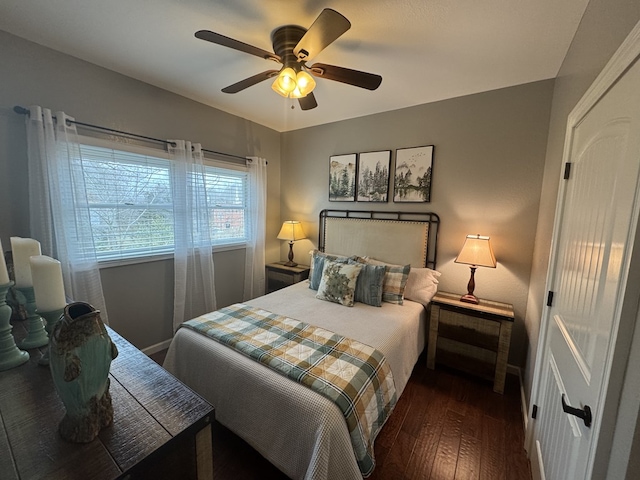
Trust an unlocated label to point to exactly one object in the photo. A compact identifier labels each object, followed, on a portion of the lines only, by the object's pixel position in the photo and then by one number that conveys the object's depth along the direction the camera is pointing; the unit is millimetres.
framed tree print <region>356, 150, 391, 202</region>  2873
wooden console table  578
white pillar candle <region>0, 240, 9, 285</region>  904
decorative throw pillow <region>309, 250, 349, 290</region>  2656
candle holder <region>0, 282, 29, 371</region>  893
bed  1155
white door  750
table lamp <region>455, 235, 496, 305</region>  2137
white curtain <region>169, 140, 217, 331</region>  2570
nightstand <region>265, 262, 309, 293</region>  3273
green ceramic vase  622
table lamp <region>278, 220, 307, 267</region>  3348
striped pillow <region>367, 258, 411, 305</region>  2373
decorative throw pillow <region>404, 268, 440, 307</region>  2420
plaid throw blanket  1248
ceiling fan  1363
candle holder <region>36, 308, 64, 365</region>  840
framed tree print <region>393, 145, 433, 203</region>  2631
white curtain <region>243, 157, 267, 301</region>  3277
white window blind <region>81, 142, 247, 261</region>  2152
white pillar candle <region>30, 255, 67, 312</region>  820
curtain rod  1746
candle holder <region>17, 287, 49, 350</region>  990
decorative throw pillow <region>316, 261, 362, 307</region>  2289
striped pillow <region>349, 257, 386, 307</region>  2303
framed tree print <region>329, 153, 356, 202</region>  3107
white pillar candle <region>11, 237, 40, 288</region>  1018
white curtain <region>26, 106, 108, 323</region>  1804
